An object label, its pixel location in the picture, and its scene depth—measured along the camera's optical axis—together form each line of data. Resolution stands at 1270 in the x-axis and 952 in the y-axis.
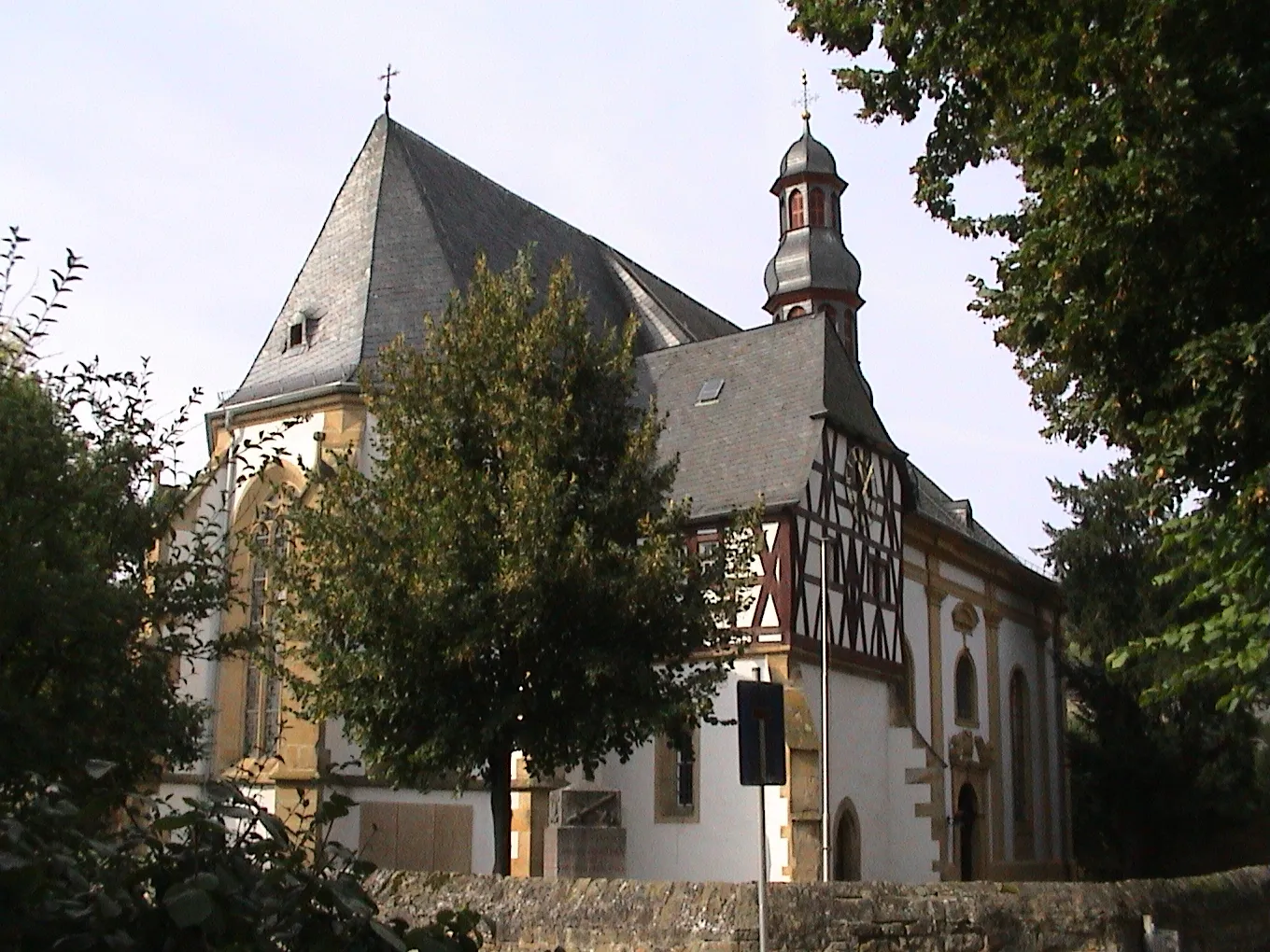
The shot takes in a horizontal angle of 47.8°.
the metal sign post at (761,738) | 7.79
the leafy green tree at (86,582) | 8.39
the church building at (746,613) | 20.38
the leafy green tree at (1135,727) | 28.75
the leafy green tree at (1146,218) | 8.36
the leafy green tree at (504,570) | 13.75
